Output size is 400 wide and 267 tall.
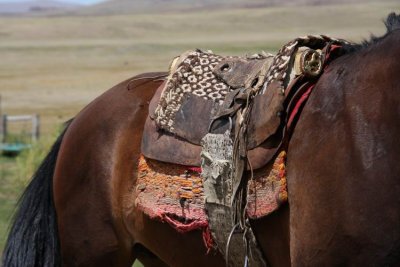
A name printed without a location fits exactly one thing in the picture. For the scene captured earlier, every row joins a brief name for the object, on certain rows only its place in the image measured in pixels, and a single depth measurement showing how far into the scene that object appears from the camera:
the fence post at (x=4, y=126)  25.42
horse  4.53
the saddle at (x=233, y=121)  5.09
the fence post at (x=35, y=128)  24.83
